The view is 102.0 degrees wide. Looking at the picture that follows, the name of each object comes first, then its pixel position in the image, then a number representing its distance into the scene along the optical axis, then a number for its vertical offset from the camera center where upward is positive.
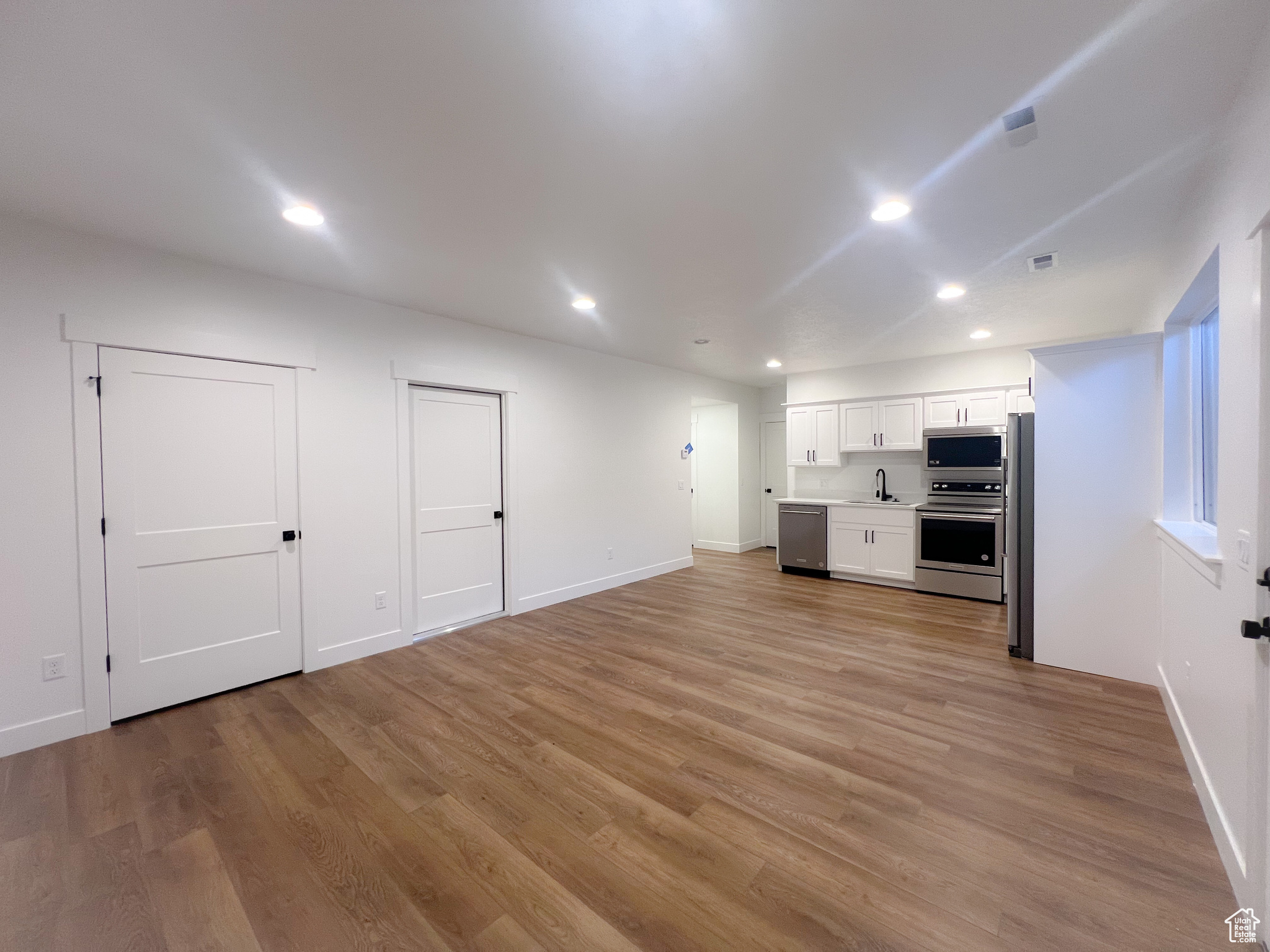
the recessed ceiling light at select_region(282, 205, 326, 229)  2.42 +1.23
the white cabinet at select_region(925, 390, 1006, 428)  5.43 +0.59
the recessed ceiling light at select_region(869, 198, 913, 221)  2.41 +1.22
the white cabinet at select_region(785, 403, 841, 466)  6.60 +0.39
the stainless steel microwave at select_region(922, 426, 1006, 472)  5.35 +0.16
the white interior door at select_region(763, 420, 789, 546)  8.17 -0.13
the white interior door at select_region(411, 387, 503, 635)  4.25 -0.32
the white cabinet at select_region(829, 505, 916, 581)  5.68 -0.88
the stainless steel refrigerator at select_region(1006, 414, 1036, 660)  3.65 -0.49
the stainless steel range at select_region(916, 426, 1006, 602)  5.12 -0.58
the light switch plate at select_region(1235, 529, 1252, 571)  1.56 -0.28
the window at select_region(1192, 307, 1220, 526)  2.71 +0.26
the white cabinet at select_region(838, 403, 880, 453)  6.25 +0.47
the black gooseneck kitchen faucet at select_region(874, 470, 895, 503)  6.30 -0.28
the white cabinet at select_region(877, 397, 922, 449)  5.93 +0.48
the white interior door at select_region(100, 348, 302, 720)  2.84 -0.32
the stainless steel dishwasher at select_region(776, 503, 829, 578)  6.28 -0.92
